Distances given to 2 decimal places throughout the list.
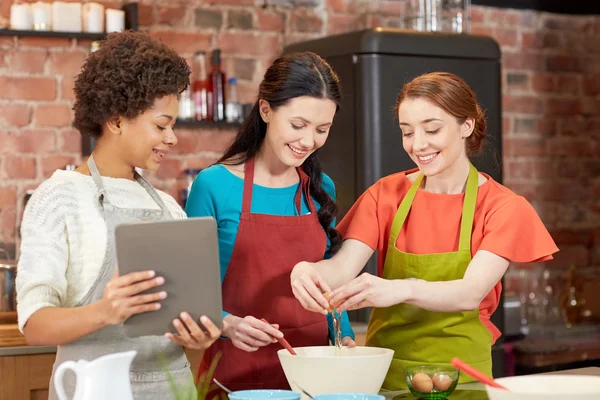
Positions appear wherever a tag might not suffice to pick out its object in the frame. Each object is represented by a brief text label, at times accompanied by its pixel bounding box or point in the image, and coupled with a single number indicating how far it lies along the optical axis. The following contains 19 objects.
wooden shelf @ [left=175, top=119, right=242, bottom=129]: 3.63
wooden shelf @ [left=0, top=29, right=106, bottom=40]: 3.37
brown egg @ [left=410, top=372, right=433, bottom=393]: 1.68
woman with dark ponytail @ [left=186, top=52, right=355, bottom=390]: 2.09
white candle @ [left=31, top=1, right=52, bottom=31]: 3.41
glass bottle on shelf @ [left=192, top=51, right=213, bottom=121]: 3.66
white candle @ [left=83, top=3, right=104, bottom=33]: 3.44
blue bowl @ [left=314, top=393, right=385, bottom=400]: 1.47
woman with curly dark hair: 1.64
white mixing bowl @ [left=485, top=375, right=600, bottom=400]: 1.56
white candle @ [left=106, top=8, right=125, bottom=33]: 3.46
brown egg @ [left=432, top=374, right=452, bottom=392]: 1.68
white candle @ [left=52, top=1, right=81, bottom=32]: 3.42
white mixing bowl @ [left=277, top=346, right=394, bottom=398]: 1.60
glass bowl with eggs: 1.69
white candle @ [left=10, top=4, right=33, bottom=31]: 3.38
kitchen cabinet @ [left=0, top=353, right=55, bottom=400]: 2.75
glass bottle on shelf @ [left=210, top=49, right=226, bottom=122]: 3.67
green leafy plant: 1.50
